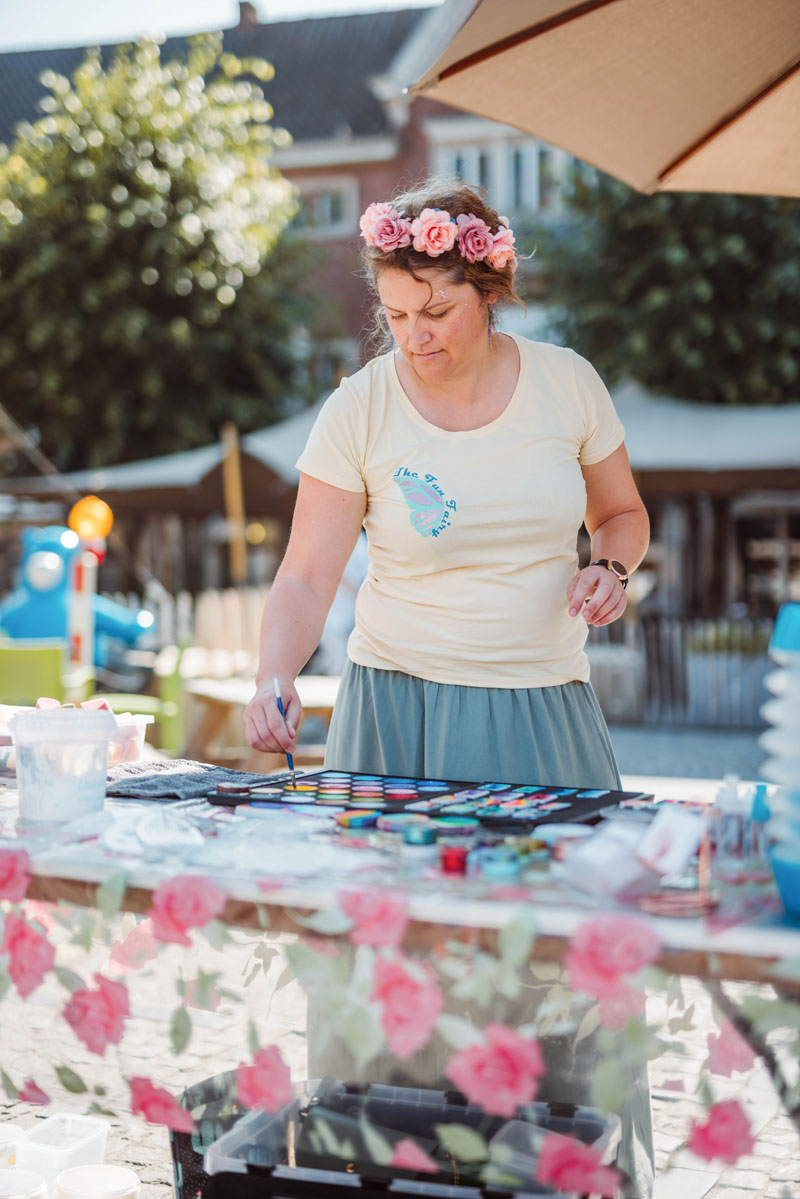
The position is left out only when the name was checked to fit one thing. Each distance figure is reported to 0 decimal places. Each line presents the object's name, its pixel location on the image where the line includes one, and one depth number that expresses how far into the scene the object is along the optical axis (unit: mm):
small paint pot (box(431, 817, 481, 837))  1391
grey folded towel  1652
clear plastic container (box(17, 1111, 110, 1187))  2045
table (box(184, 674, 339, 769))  5458
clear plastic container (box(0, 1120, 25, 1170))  2062
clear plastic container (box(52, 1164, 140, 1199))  1928
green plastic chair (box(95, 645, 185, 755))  5777
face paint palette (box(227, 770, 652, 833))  1470
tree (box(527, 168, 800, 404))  12703
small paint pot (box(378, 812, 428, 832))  1418
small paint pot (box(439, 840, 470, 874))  1241
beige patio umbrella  2504
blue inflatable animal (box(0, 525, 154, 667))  7273
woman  1934
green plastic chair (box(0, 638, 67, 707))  5242
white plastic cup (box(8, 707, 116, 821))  1481
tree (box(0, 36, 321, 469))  14531
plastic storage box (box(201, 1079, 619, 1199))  1336
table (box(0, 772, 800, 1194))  1060
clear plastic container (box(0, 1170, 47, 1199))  1883
